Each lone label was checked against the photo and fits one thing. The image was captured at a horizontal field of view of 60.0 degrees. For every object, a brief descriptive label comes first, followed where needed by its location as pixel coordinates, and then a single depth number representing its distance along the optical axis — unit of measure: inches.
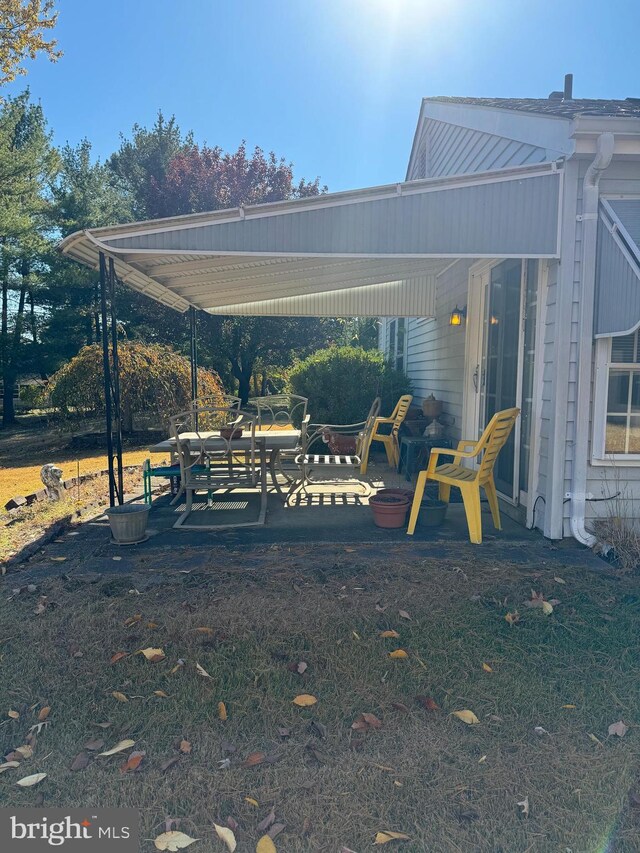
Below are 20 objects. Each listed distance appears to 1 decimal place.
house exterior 153.1
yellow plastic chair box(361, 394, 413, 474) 301.0
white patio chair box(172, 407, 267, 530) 183.8
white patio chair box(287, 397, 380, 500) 223.9
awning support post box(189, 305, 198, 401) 291.5
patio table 189.3
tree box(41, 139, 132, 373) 690.8
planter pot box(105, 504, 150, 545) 164.1
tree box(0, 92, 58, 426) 646.5
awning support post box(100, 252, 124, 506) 179.0
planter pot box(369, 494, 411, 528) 178.9
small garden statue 222.8
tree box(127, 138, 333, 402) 748.0
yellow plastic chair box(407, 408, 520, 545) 163.3
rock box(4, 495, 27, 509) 210.5
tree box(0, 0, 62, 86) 319.9
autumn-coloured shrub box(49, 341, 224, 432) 410.0
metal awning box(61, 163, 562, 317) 154.9
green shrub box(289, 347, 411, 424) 383.2
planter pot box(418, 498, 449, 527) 182.7
